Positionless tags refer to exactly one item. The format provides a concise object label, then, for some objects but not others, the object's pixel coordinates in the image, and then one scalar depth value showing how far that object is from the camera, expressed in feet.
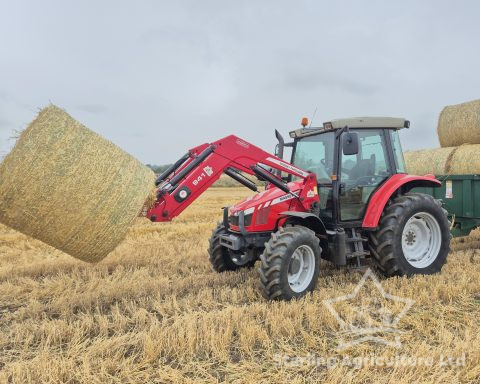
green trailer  23.09
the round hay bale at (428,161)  30.09
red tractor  14.57
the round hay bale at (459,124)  31.35
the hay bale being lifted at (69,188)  12.11
